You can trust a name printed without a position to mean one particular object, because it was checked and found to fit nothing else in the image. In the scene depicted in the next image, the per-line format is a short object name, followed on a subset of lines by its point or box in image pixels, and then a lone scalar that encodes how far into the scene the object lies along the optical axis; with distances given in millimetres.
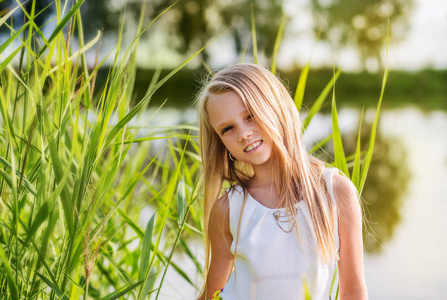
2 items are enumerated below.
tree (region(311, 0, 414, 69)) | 21055
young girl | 1660
